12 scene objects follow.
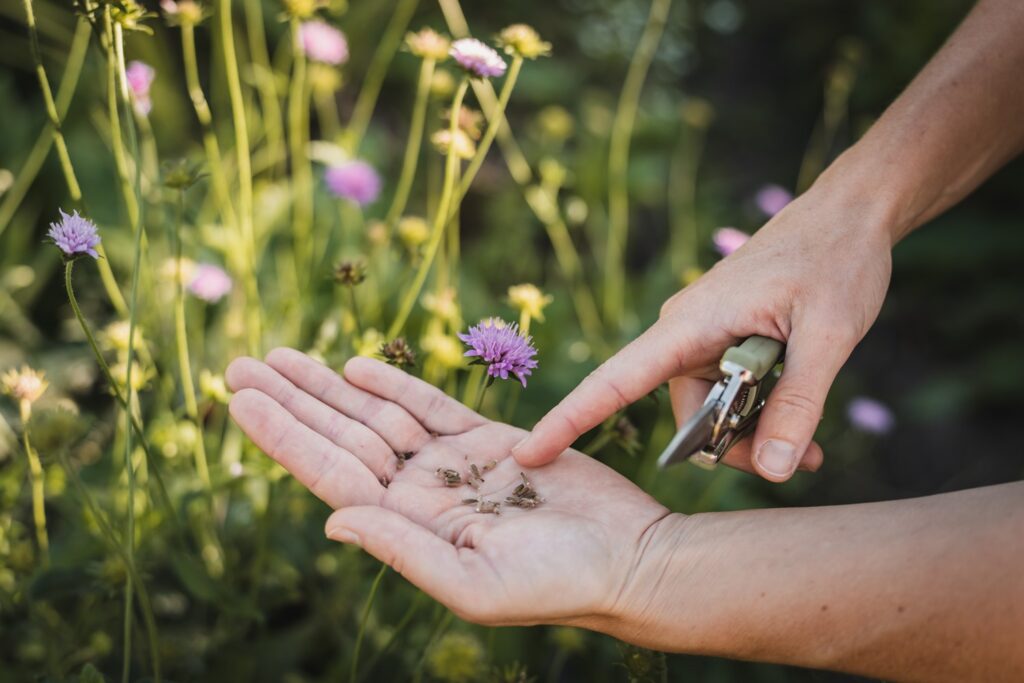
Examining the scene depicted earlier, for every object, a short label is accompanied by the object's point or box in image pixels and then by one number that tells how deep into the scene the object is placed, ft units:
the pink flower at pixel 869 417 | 4.44
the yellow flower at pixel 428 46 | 3.46
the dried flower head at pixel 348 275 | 3.15
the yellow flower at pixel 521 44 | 3.12
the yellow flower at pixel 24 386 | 2.68
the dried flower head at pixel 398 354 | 2.97
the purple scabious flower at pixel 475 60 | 3.05
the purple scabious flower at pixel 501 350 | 2.75
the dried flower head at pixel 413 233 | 3.78
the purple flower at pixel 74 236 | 2.35
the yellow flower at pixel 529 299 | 3.21
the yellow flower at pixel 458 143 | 3.29
